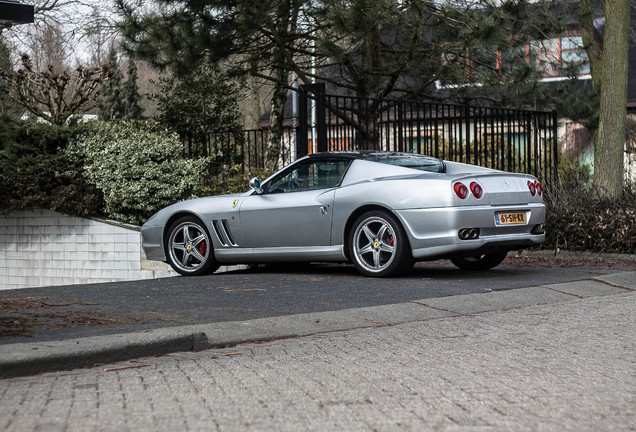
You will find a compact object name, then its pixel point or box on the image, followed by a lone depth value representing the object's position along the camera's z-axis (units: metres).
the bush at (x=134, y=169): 14.62
